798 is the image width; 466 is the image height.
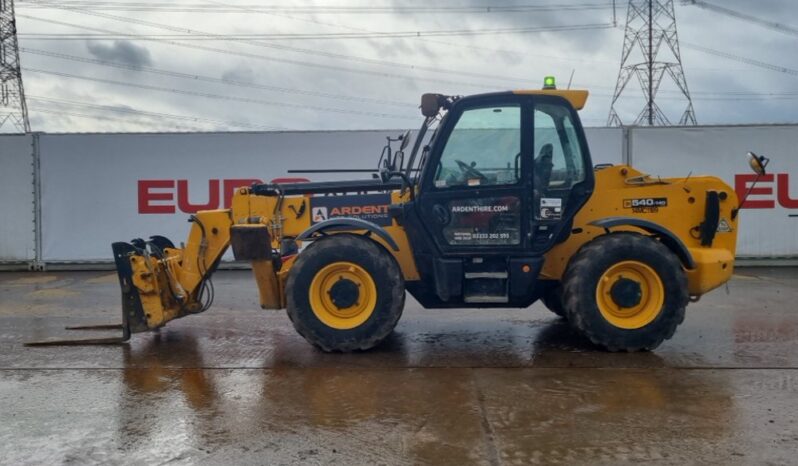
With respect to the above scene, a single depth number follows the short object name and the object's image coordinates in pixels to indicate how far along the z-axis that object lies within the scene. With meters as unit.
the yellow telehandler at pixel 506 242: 6.20
